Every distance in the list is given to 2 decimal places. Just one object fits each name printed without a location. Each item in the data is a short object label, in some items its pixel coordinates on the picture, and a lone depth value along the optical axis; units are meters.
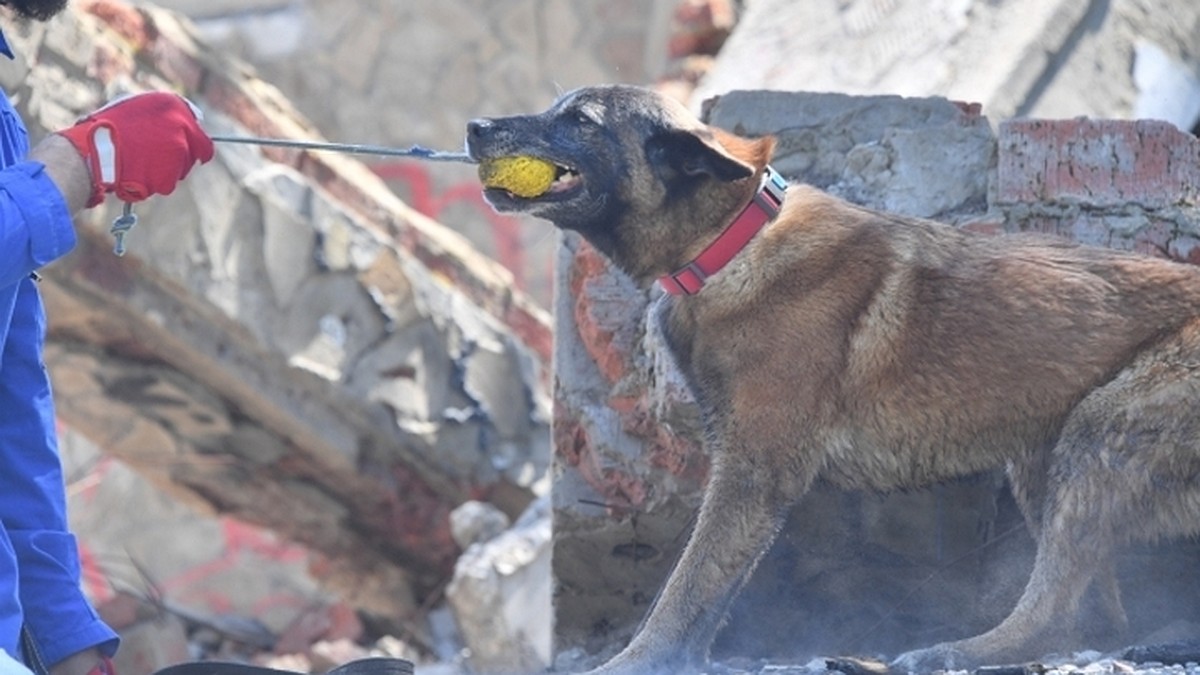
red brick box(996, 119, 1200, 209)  10.02
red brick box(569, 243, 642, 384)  10.42
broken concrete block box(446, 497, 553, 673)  14.77
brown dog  8.30
